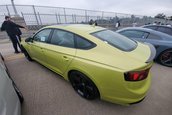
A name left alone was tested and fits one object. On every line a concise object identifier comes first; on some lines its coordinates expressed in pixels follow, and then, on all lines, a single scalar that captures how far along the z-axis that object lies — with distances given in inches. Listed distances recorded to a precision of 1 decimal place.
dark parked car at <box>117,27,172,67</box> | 173.2
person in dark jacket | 205.8
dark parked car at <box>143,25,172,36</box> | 263.3
